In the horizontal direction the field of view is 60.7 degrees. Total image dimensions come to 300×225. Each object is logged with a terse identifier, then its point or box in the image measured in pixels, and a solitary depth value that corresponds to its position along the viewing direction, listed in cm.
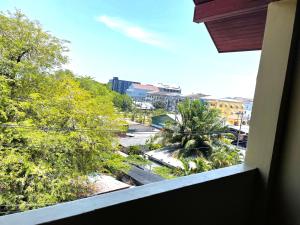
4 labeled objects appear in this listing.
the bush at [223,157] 668
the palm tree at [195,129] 724
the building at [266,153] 92
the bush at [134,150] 754
